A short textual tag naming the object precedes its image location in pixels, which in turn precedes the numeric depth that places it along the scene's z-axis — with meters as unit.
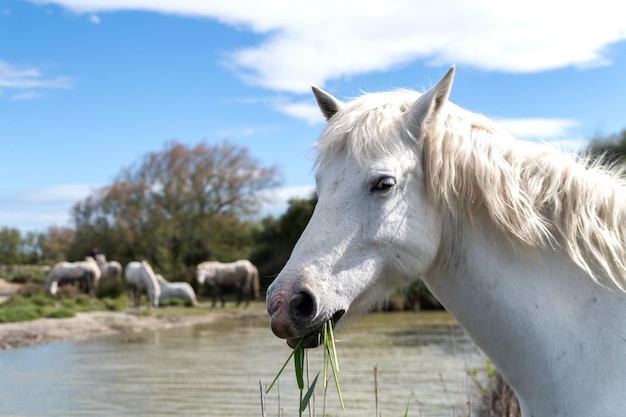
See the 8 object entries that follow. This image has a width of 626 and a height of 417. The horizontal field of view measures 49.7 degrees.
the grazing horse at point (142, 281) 20.34
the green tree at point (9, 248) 39.22
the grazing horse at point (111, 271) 22.69
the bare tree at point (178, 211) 29.02
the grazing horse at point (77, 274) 21.72
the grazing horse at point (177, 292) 22.02
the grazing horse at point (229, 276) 22.72
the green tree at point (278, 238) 26.58
